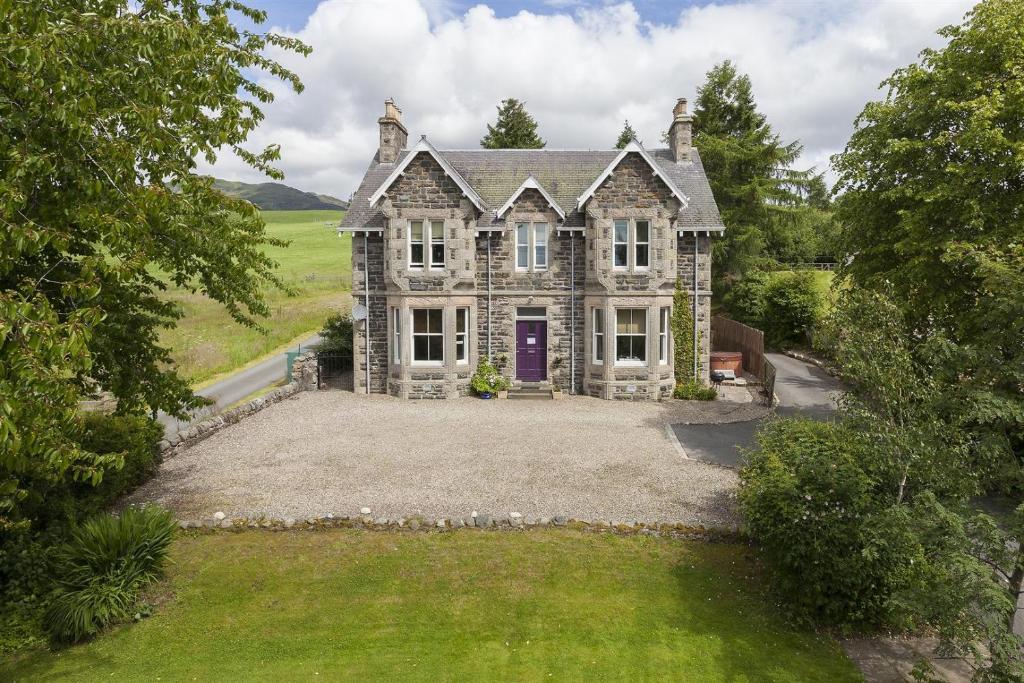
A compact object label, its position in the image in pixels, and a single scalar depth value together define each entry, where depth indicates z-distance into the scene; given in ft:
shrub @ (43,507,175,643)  28.40
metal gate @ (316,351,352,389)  85.92
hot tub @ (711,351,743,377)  90.68
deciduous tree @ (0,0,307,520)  17.88
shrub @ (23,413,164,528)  33.12
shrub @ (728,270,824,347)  112.27
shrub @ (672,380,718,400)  77.15
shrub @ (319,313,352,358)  91.04
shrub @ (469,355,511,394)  78.33
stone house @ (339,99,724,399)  76.18
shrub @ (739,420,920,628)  27.50
